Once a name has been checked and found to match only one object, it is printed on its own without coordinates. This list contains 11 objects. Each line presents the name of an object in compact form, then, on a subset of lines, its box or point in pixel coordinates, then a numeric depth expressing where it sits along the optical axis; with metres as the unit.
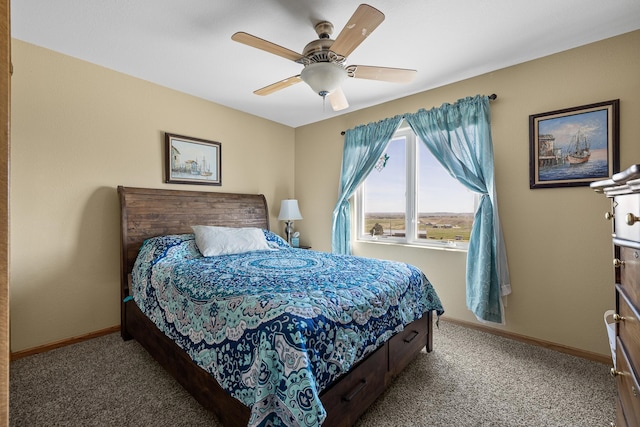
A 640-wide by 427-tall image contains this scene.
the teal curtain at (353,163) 3.42
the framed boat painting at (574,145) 2.14
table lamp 3.86
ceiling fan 1.62
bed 1.18
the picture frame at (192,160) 3.07
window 3.01
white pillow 2.68
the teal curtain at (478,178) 2.57
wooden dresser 0.82
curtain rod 2.63
